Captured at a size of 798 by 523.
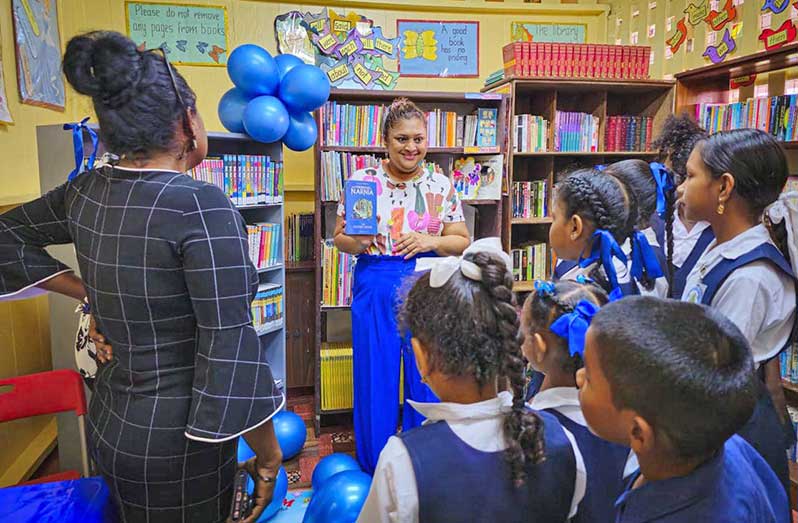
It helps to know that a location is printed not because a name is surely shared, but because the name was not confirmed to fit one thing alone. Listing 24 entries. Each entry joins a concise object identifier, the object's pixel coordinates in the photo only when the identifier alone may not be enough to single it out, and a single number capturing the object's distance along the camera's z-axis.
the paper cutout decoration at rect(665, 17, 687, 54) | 3.92
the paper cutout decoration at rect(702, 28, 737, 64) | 3.54
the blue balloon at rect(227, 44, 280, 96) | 2.60
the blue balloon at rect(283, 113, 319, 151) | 2.82
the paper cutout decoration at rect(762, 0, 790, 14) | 3.12
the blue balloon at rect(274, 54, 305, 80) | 2.84
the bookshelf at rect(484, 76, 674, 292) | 3.54
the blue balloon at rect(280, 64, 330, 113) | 2.67
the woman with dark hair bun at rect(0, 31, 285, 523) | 1.00
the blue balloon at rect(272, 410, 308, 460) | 2.77
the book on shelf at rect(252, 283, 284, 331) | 2.88
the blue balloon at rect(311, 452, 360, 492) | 2.38
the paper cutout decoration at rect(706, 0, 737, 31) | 3.51
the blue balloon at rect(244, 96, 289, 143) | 2.62
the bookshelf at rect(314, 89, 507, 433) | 3.13
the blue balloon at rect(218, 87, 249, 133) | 2.75
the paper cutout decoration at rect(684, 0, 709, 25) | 3.72
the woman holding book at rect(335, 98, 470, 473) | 2.47
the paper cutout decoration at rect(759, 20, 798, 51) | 3.10
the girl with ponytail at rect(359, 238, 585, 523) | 0.90
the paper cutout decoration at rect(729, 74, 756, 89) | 3.27
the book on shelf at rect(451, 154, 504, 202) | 3.31
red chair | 1.69
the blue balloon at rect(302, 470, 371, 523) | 1.99
